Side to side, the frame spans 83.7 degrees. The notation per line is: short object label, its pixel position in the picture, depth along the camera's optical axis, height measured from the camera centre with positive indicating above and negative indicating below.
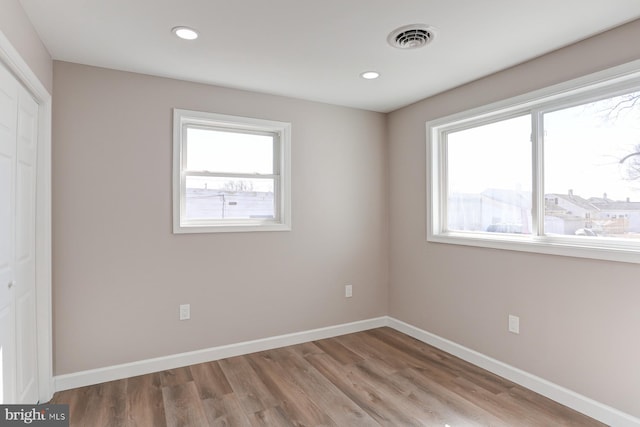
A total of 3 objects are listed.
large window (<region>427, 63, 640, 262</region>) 2.21 +0.33
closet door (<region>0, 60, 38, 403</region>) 1.82 -0.16
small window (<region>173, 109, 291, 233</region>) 3.09 +0.39
